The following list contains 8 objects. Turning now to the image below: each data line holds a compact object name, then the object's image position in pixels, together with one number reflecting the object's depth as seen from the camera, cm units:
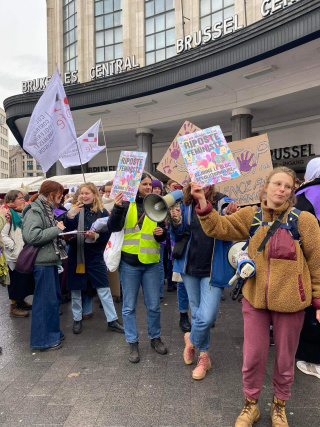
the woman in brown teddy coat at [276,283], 247
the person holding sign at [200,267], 339
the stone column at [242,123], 1353
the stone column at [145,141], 1680
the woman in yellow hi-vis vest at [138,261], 388
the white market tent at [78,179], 1225
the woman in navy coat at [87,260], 488
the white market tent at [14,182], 1380
